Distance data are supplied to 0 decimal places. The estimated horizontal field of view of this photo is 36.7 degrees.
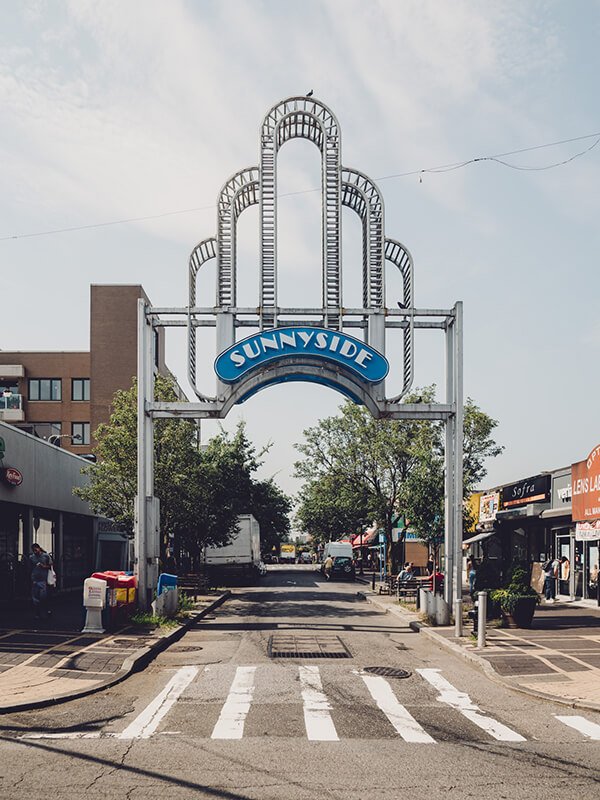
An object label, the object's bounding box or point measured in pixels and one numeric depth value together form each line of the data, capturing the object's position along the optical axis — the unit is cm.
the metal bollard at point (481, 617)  1694
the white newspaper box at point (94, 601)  1862
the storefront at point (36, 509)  2564
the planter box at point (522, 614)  2042
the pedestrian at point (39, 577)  2112
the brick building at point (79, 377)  6138
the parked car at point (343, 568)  5469
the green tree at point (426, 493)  3125
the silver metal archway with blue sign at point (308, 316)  2306
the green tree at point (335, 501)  4422
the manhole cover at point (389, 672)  1452
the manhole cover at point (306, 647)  1688
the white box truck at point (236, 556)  4409
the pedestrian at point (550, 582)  3112
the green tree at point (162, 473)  2886
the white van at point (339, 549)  5895
